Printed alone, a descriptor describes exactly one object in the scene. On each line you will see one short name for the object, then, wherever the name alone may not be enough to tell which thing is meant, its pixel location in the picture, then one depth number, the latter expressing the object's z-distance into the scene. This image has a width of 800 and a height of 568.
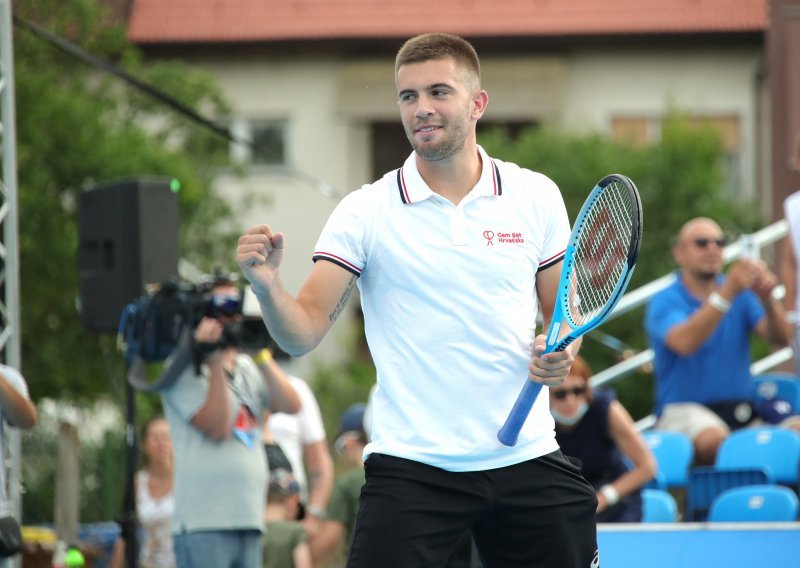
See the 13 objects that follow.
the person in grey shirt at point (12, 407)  13.74
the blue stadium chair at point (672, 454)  16.91
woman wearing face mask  14.86
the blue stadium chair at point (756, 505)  14.81
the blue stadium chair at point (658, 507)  15.51
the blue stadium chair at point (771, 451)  16.45
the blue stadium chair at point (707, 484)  15.89
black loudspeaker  17.50
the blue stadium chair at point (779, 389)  18.56
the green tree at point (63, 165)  25.64
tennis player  8.31
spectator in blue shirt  17.41
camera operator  13.70
